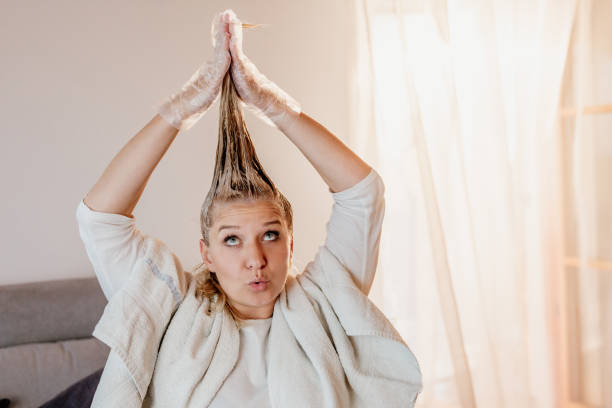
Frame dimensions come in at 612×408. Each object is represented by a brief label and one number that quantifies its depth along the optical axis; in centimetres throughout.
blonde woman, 110
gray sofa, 162
